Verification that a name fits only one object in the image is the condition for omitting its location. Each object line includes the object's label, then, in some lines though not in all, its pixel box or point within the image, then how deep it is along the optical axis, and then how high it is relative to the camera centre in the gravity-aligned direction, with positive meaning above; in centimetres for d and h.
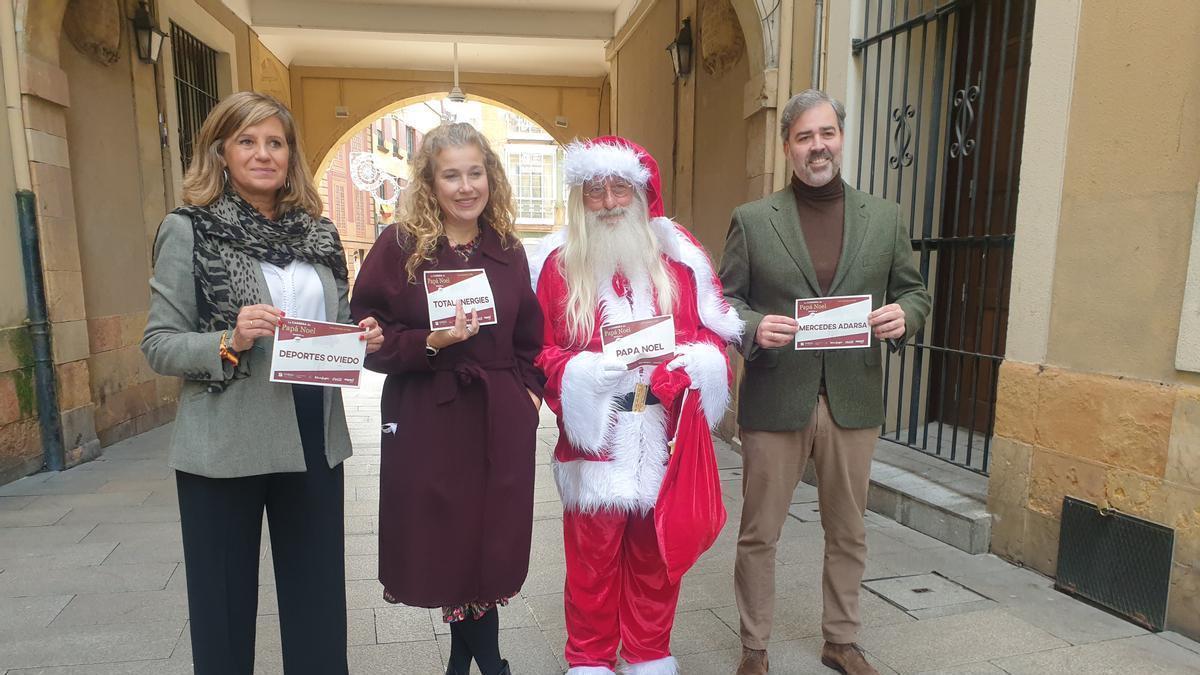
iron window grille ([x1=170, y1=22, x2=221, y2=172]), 798 +196
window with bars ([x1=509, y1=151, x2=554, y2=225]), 3816 +349
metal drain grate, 290 -132
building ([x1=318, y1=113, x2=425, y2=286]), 3065 +260
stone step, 368 -137
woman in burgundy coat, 218 -51
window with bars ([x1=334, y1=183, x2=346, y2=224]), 3057 +181
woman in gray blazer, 186 -39
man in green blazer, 247 -44
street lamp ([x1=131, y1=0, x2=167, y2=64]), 664 +199
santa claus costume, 228 -54
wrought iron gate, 435 +53
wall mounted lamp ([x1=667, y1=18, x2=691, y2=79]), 719 +203
